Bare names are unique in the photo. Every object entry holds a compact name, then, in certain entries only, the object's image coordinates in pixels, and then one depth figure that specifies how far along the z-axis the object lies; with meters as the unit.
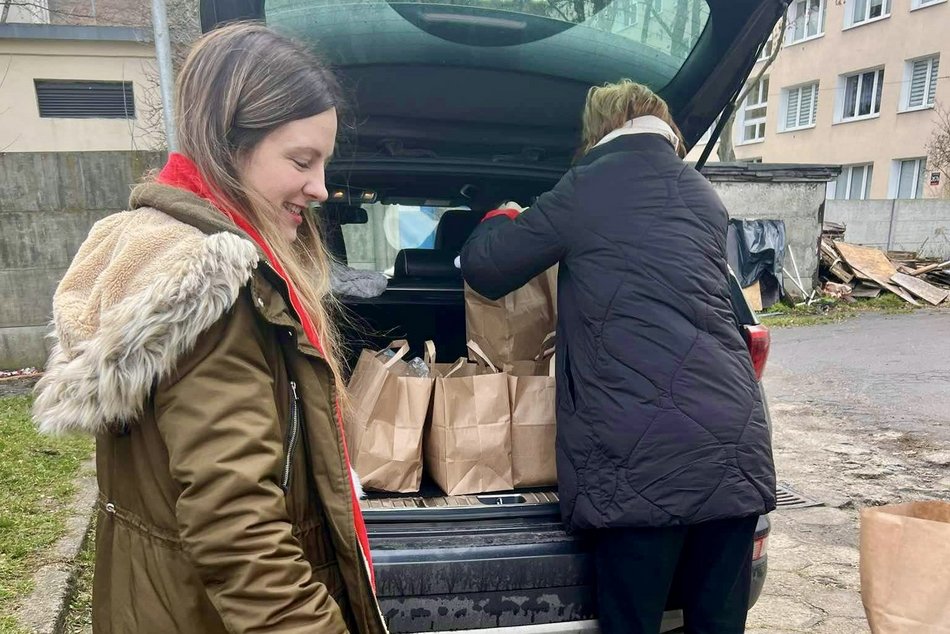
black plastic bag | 9.30
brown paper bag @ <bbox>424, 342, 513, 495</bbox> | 1.93
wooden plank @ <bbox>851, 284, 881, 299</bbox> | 10.30
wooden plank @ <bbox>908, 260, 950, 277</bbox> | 10.95
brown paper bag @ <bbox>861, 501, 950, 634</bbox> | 1.38
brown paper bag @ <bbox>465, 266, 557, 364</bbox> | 2.13
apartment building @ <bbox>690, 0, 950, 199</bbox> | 16.91
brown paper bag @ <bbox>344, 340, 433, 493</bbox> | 1.93
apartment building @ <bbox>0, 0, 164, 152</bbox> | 9.75
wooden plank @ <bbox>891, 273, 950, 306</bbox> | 10.09
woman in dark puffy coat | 1.59
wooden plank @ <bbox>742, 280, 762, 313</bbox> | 9.52
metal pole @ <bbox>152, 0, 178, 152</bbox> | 2.88
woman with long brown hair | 0.84
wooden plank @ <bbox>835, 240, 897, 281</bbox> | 10.54
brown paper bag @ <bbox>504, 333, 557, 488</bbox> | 1.96
